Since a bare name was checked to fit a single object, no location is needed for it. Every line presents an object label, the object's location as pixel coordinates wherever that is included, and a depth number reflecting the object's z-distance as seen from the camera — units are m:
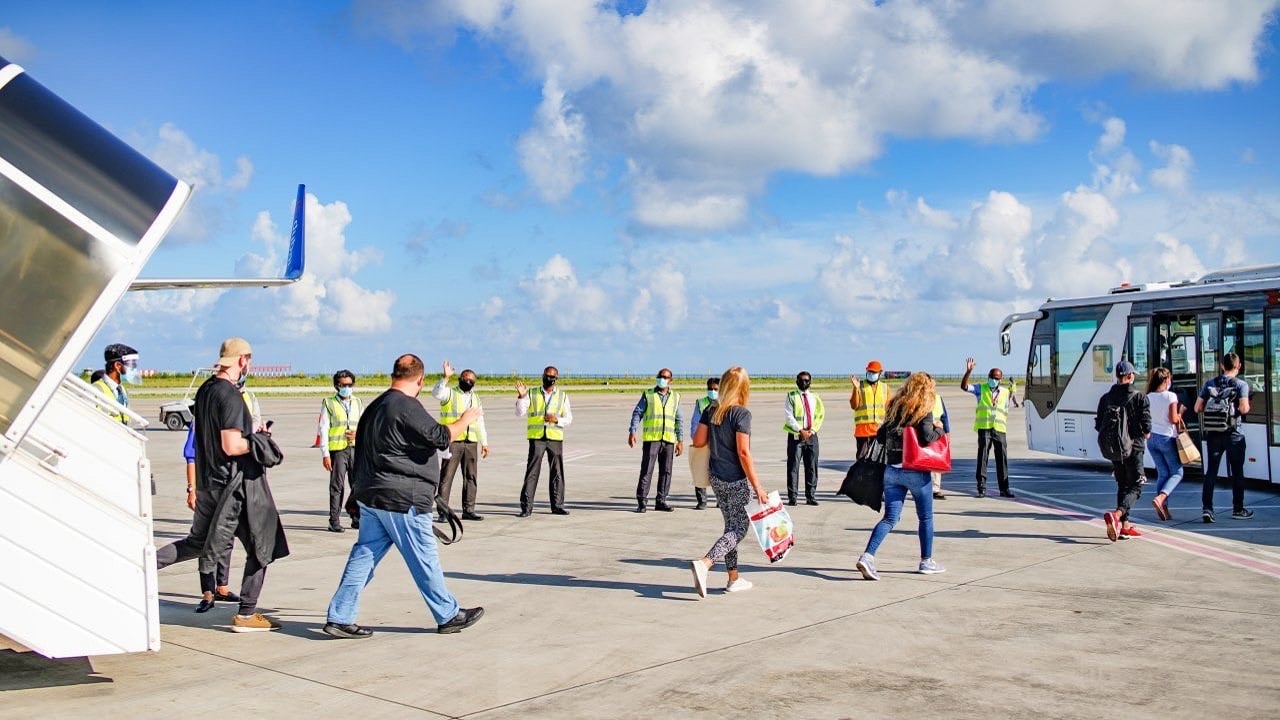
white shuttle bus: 15.16
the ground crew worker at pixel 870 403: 14.70
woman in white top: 12.34
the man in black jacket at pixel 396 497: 7.02
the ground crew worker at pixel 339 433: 12.35
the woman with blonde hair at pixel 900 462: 9.02
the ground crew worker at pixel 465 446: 13.15
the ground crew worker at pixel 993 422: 15.05
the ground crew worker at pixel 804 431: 14.34
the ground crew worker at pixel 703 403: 14.20
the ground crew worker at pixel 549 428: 13.78
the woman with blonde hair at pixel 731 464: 8.46
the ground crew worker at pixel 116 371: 10.41
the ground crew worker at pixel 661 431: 14.17
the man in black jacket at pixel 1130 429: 11.10
